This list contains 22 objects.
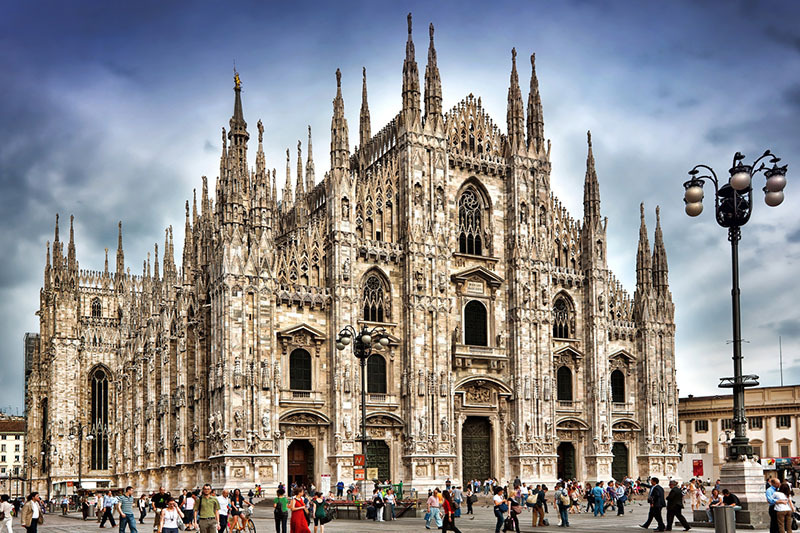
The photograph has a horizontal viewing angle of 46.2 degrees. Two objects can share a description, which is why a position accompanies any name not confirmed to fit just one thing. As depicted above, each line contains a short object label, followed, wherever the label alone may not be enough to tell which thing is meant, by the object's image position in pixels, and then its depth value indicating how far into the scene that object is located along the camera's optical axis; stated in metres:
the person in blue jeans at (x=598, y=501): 39.09
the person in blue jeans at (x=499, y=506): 28.03
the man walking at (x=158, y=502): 23.36
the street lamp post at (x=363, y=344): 33.72
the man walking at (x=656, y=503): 27.16
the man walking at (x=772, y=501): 21.70
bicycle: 25.75
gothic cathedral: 48.19
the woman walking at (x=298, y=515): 21.88
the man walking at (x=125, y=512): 26.67
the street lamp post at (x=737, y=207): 23.70
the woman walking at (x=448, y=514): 26.14
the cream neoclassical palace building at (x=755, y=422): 75.06
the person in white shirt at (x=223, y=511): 26.12
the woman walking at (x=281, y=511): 27.70
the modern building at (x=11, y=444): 151.75
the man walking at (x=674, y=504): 27.17
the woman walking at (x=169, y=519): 21.12
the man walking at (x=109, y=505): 36.31
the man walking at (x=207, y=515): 21.78
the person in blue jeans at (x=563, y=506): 31.48
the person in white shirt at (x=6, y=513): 23.27
